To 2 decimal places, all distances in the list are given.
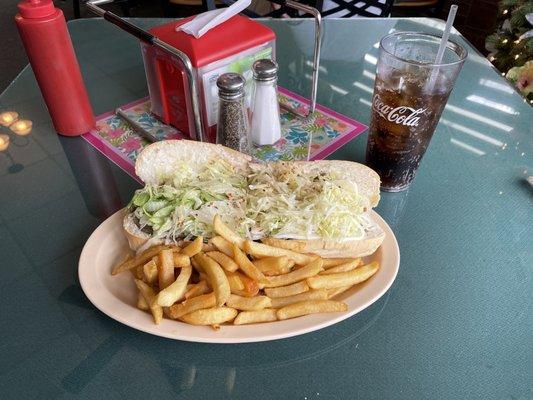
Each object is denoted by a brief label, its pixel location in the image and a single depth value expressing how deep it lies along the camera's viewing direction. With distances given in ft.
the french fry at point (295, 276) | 1.12
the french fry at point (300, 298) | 1.09
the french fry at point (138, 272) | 1.17
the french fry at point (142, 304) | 1.08
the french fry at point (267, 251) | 1.13
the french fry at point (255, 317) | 1.05
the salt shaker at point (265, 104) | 1.61
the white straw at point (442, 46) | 1.28
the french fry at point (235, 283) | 1.09
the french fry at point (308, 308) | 1.06
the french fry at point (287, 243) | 1.19
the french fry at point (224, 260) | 1.09
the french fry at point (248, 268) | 1.09
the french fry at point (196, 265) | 1.14
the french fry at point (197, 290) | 1.09
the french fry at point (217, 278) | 1.02
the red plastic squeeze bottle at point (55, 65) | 1.52
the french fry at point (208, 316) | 1.02
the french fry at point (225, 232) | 1.13
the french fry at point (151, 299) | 1.03
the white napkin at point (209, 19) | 1.60
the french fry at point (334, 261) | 1.22
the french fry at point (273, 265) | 1.12
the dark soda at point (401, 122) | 1.33
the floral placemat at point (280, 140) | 1.74
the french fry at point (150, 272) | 1.12
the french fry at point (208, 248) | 1.19
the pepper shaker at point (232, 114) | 1.51
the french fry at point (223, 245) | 1.14
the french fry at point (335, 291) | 1.15
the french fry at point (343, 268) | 1.17
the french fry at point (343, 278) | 1.11
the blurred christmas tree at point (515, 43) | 2.43
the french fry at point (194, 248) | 1.13
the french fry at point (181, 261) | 1.13
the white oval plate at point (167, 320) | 1.02
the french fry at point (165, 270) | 1.10
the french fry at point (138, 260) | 1.17
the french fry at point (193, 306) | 1.04
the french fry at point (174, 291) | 1.01
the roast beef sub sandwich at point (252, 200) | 1.23
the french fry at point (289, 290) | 1.11
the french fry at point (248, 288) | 1.08
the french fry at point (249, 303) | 1.05
